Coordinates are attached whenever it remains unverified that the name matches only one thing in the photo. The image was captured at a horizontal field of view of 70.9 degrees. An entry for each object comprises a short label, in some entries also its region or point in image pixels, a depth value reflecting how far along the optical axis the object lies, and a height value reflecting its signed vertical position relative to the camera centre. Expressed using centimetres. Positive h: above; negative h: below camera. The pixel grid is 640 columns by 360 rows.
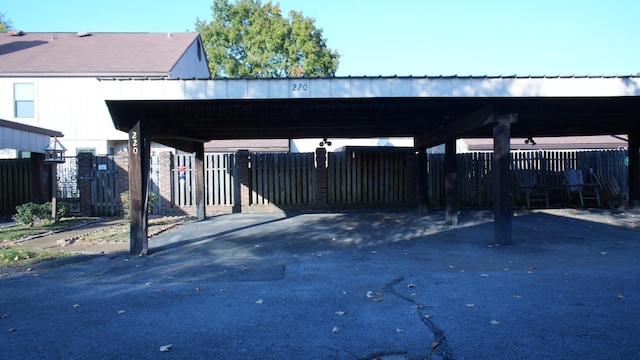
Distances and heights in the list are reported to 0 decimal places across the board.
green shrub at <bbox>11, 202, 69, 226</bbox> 1222 -82
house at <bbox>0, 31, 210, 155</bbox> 2119 +444
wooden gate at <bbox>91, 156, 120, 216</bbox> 1528 -19
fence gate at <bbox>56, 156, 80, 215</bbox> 1694 +12
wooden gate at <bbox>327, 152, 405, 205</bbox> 1591 -3
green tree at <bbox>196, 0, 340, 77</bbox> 3231 +1010
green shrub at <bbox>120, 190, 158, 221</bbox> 1313 -55
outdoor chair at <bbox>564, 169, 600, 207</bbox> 1560 -51
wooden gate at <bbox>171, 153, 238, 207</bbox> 1561 +1
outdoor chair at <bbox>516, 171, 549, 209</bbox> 1574 -54
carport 771 +141
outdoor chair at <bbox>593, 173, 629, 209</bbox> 1530 -67
